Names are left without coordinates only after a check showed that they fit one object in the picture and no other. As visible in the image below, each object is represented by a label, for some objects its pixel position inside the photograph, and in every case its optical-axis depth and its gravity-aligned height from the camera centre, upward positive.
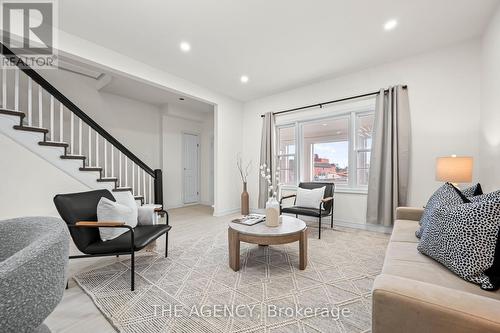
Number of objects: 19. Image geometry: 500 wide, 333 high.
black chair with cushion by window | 3.18 -0.66
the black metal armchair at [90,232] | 1.82 -0.61
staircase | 2.52 +0.33
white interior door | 6.00 -0.01
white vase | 2.32 -0.55
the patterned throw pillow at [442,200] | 1.46 -0.24
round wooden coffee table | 2.04 -0.70
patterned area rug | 1.43 -1.06
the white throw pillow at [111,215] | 2.01 -0.49
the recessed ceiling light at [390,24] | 2.41 +1.67
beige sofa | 0.72 -0.52
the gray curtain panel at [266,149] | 4.61 +0.39
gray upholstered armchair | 0.39 -0.24
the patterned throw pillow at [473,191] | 1.64 -0.20
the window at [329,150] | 3.71 +0.33
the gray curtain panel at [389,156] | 3.14 +0.16
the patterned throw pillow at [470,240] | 1.06 -0.40
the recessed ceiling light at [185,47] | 2.87 +1.69
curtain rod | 3.44 +1.21
